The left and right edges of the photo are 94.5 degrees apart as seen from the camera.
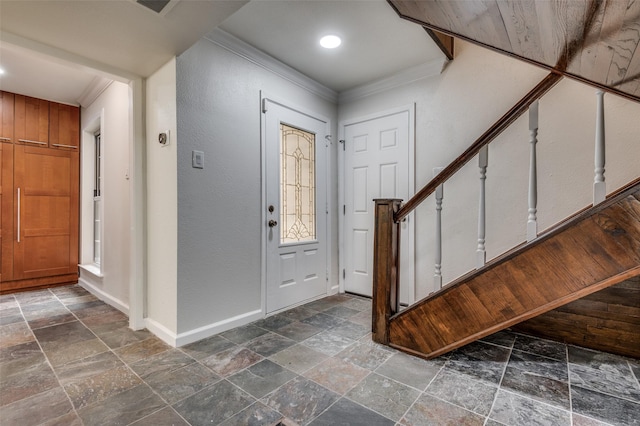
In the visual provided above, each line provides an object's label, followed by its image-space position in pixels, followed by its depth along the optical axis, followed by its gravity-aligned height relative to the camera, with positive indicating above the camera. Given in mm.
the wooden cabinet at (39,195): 3602 +181
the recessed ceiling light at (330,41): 2381 +1402
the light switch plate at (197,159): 2217 +385
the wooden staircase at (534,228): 932 -79
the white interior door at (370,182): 3018 +319
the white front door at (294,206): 2797 +48
